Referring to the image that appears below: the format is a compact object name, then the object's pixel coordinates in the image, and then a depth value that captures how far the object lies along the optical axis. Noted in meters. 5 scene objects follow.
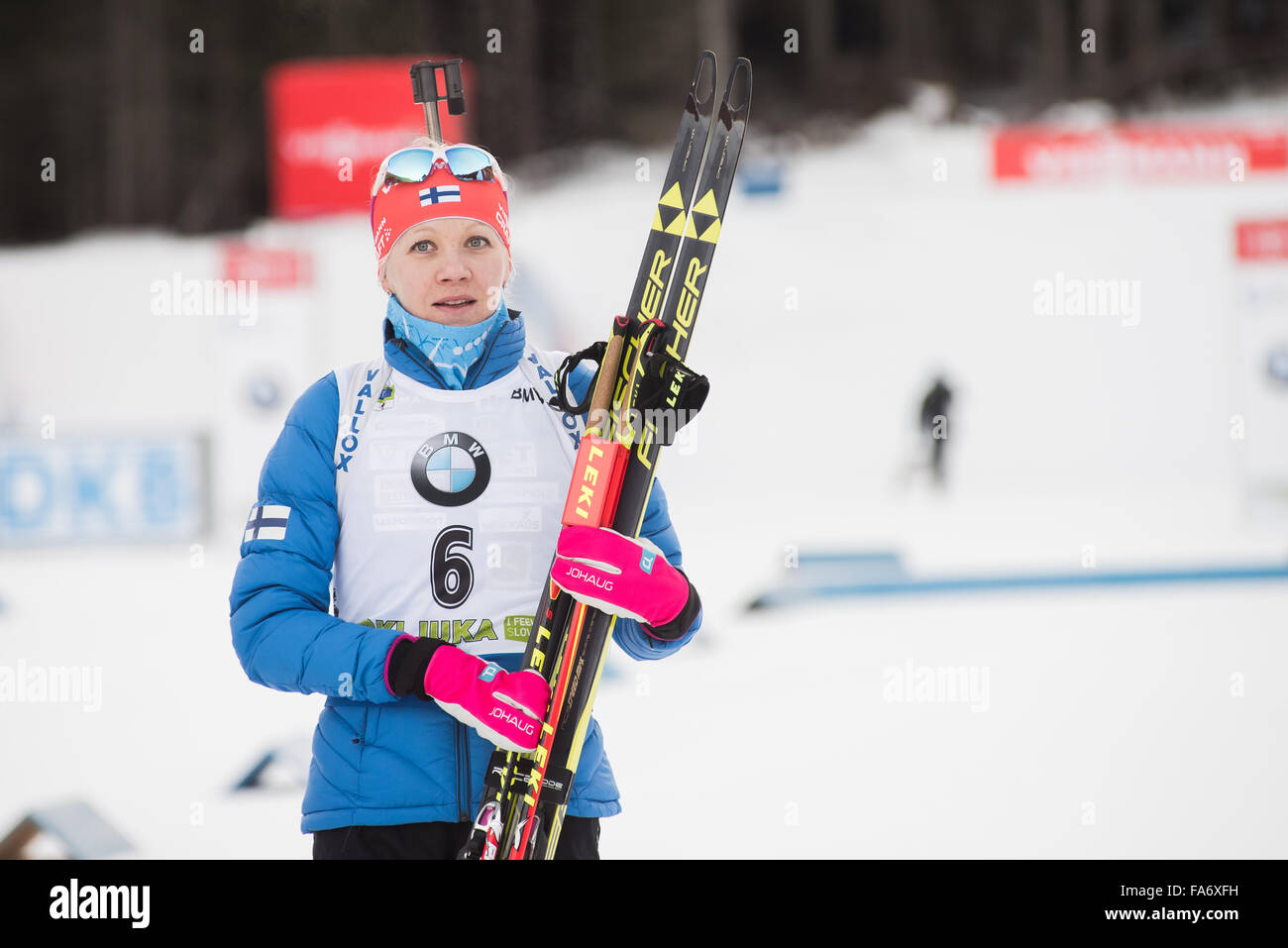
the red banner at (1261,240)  16.52
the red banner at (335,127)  23.39
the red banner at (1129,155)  26.48
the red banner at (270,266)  19.25
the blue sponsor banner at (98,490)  16.56
